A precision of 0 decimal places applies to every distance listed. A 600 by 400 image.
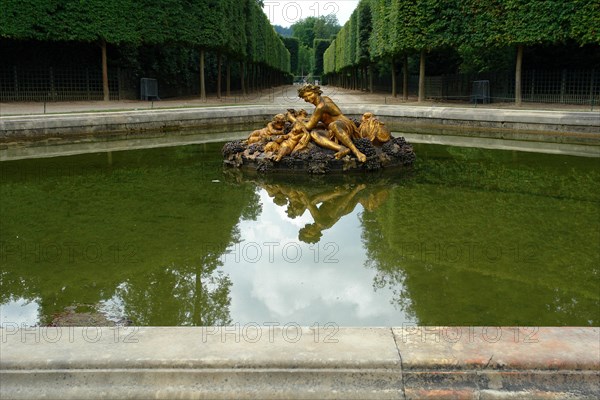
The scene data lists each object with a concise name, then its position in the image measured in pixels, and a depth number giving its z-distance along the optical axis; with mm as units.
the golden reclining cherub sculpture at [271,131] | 11430
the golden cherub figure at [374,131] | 11047
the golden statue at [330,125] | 10461
